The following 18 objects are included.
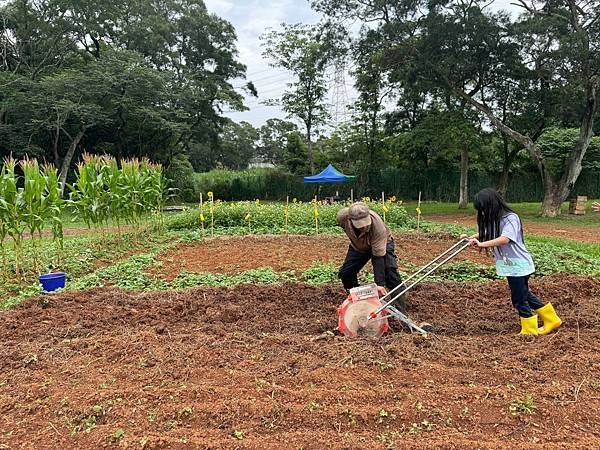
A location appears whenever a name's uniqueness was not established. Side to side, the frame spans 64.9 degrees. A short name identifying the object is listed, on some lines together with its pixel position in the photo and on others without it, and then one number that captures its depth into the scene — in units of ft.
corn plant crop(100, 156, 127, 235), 27.96
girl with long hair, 12.33
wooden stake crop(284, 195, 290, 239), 34.62
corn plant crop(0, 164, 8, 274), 20.17
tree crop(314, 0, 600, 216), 46.73
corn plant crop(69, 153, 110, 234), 26.17
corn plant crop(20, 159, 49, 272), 20.96
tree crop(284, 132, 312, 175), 96.58
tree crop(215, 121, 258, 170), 153.37
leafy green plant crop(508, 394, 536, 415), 8.48
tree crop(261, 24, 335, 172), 91.09
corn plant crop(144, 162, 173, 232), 33.32
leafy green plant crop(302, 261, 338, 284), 19.57
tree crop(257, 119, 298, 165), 155.18
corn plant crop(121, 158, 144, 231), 29.94
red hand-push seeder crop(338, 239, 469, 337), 12.14
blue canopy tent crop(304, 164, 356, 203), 67.10
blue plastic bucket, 18.45
